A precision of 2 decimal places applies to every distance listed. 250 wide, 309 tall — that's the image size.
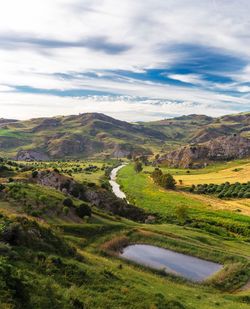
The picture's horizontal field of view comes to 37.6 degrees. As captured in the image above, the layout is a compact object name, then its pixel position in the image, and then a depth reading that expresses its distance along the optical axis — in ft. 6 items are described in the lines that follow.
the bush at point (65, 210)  207.63
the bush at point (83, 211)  214.83
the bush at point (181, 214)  328.08
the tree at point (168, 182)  539.29
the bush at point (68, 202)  218.13
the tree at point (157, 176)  567.83
